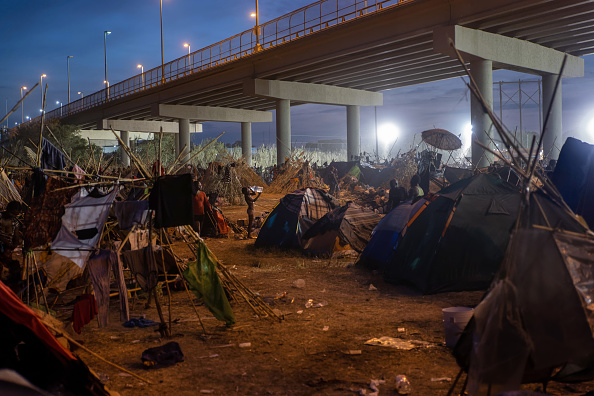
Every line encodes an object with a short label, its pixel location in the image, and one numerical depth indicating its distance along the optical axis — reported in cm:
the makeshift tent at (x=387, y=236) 959
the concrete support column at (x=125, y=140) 5353
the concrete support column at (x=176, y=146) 4881
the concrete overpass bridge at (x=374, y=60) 2038
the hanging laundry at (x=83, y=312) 620
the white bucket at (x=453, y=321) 549
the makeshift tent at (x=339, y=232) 1130
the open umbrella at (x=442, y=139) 2281
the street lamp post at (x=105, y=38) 5362
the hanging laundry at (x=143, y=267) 656
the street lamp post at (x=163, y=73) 3753
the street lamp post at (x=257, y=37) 2889
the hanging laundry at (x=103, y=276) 608
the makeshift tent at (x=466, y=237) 786
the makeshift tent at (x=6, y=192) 958
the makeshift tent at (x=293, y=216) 1205
